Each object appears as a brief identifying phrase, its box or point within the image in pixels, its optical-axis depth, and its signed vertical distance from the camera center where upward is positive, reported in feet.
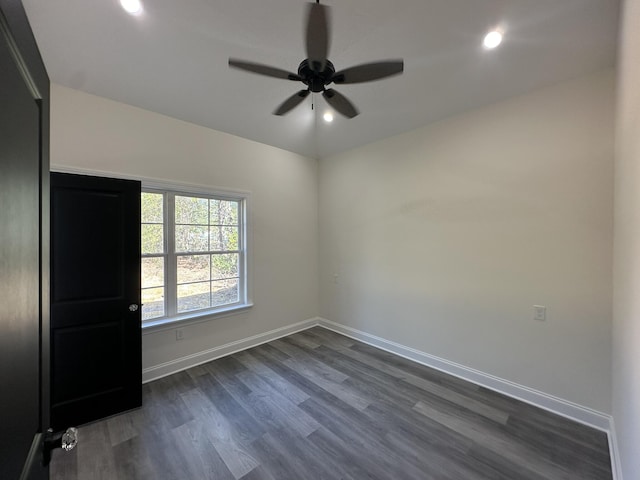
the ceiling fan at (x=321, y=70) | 4.98 +3.65
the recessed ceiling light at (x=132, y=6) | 5.83 +5.23
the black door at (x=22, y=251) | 1.61 -0.08
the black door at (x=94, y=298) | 6.88 -1.62
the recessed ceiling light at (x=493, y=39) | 6.40 +5.00
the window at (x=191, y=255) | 9.55 -0.58
